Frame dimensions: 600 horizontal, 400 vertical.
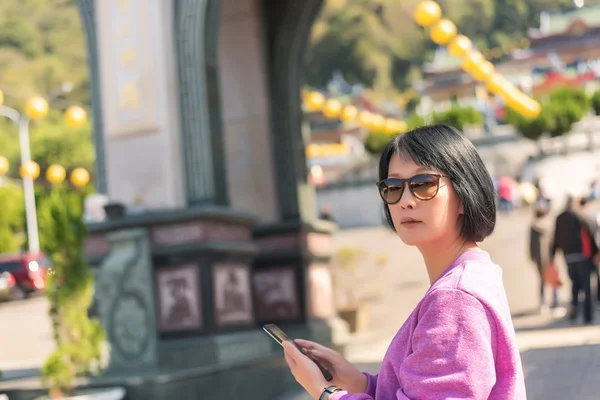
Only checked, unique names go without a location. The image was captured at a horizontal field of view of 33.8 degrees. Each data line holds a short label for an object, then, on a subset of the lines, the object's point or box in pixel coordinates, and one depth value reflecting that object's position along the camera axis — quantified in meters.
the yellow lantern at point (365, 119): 40.25
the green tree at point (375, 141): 47.44
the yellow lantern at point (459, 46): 22.19
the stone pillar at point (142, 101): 8.62
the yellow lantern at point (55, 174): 29.50
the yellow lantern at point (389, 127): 43.66
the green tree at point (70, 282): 7.57
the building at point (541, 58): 64.38
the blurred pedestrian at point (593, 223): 11.70
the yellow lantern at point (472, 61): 24.85
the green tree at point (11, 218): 35.50
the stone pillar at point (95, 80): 9.01
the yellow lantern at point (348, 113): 35.62
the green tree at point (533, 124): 43.12
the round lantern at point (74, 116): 21.83
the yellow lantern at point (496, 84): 31.02
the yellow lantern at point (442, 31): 19.62
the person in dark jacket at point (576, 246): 11.41
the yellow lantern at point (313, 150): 50.81
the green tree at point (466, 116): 49.50
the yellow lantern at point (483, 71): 26.39
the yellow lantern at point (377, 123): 41.69
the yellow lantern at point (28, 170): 27.95
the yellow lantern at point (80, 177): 30.11
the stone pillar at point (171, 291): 8.00
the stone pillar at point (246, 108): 10.38
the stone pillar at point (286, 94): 10.60
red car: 26.98
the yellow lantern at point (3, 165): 27.77
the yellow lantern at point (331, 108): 31.38
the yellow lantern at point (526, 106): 38.47
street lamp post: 21.95
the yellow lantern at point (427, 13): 18.52
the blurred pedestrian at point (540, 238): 12.89
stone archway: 8.60
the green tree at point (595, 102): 47.94
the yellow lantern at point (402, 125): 46.37
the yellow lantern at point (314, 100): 28.70
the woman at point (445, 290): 1.91
